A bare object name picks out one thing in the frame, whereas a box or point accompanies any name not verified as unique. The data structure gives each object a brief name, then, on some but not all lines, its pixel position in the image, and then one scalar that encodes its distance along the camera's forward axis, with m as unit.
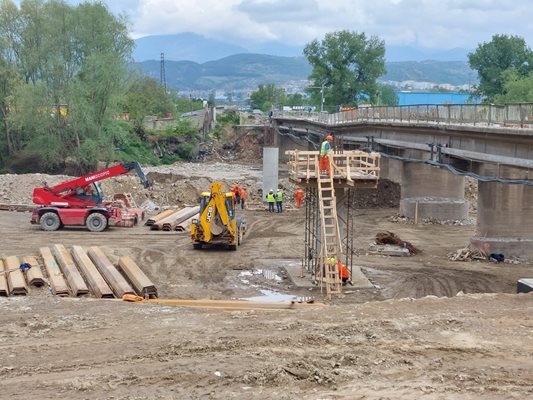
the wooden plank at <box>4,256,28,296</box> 18.55
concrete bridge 25.56
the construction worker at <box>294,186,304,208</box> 43.24
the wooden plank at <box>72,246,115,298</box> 18.66
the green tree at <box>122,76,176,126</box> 85.25
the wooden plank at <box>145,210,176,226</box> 33.11
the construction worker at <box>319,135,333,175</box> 22.22
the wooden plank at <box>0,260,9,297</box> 18.17
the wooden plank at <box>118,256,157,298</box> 18.98
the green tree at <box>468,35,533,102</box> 98.50
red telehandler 30.98
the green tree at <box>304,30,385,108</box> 105.25
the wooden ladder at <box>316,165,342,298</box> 21.12
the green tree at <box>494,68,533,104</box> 75.75
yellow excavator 26.21
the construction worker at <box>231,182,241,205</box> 40.42
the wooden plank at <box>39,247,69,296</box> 18.85
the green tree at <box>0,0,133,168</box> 54.53
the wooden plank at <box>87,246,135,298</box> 19.04
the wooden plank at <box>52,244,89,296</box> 18.95
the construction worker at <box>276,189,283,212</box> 40.75
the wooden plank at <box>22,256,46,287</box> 19.84
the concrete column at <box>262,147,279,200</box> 46.81
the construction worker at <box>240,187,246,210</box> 41.40
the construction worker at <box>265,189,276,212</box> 40.62
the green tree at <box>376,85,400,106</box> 137.89
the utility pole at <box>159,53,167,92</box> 164.15
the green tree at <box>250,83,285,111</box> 160.29
